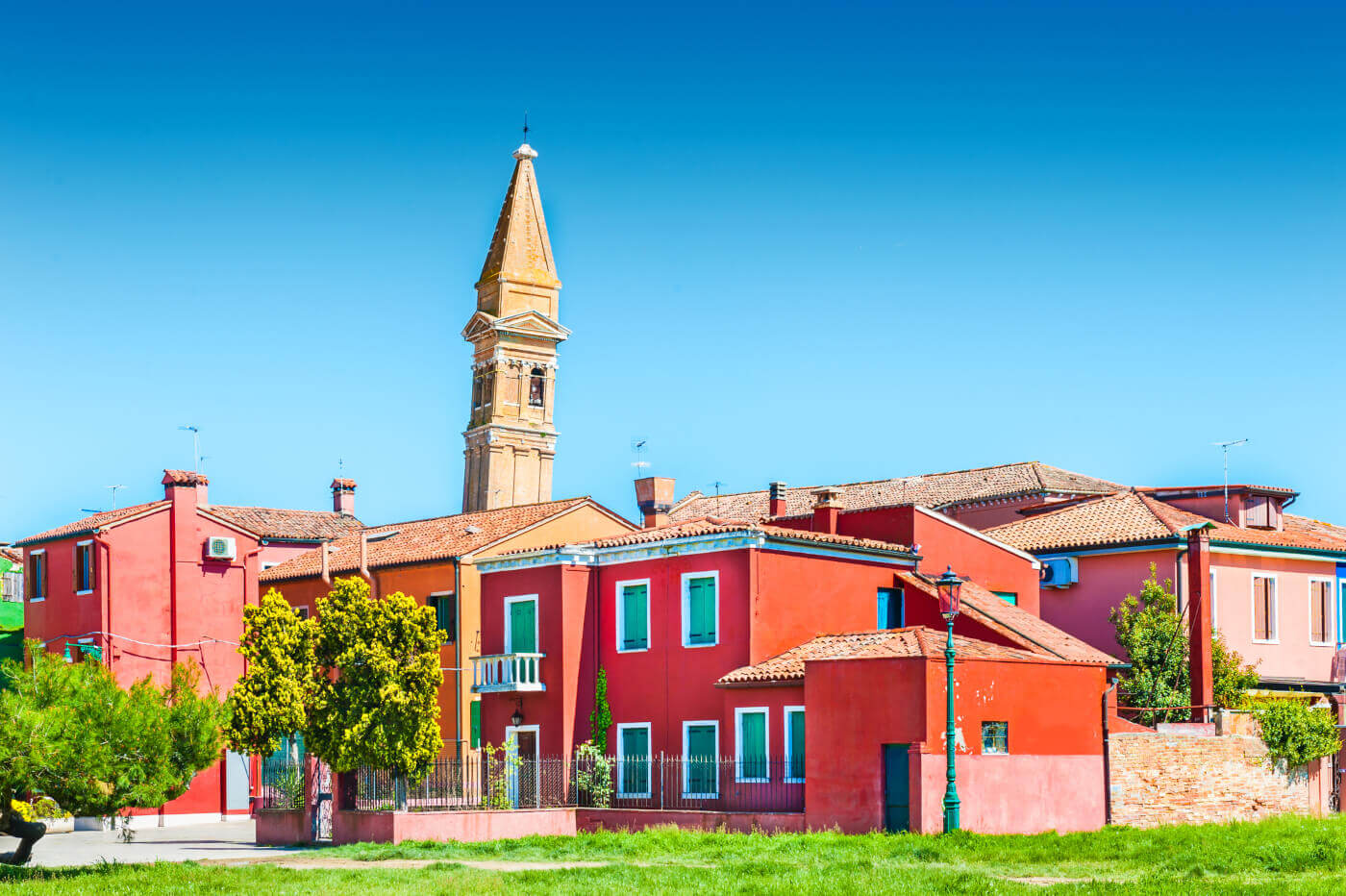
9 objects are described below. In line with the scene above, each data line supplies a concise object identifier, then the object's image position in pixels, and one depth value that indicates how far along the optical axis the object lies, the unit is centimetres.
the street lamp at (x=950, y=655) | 3048
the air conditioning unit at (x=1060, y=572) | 4581
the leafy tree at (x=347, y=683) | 3547
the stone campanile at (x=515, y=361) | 8044
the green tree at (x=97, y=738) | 2700
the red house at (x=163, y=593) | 4622
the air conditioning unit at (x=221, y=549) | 4756
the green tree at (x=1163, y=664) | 4109
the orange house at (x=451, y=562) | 4384
